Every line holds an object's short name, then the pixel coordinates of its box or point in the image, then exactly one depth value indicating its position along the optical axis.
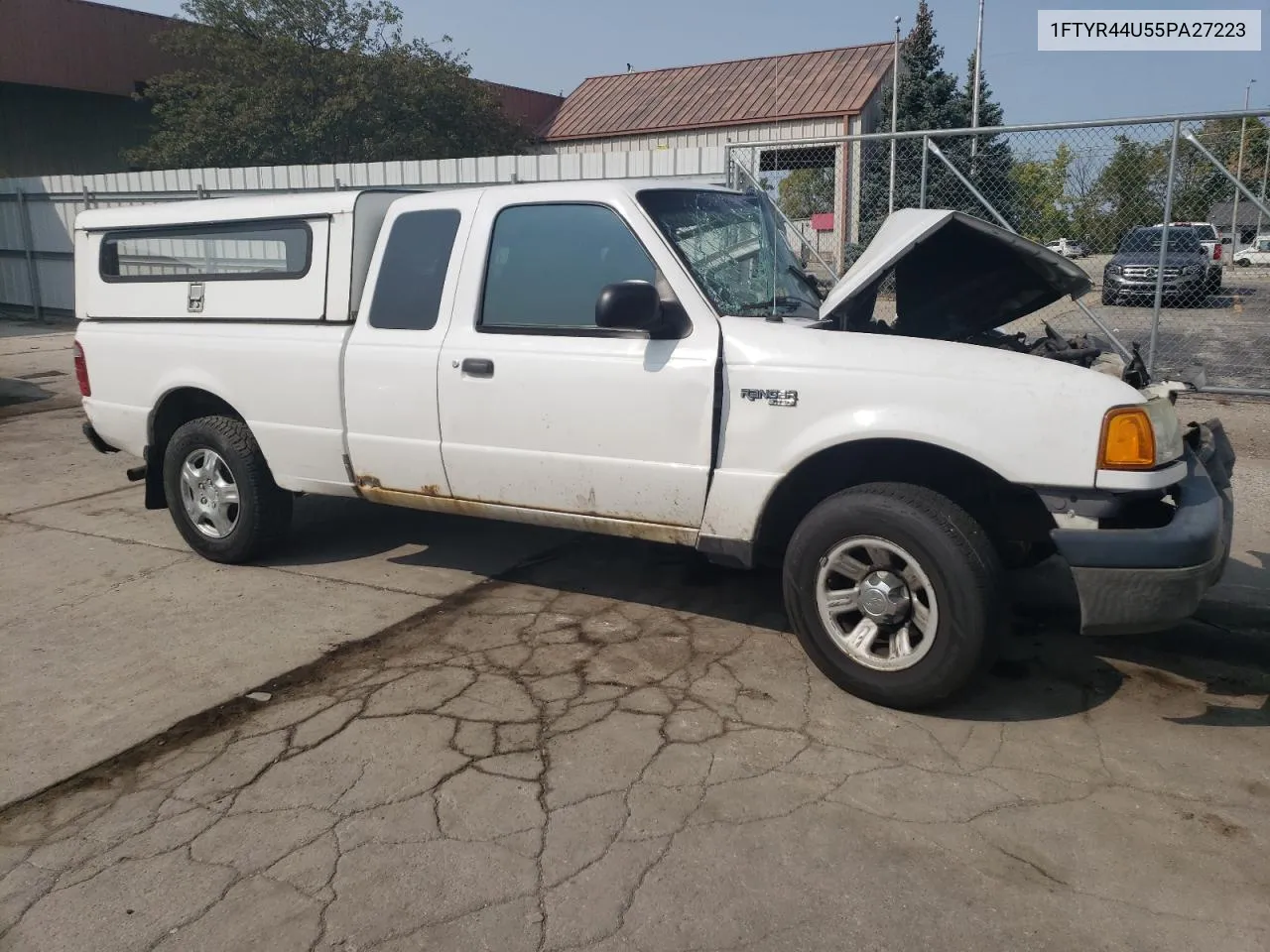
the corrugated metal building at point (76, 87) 22.34
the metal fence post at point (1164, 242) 8.15
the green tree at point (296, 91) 22.45
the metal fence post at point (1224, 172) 8.02
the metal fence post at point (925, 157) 8.95
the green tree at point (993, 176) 10.88
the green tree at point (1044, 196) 10.11
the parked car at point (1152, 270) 10.73
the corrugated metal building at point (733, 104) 24.97
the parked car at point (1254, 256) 10.53
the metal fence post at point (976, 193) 8.42
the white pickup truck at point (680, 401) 3.51
